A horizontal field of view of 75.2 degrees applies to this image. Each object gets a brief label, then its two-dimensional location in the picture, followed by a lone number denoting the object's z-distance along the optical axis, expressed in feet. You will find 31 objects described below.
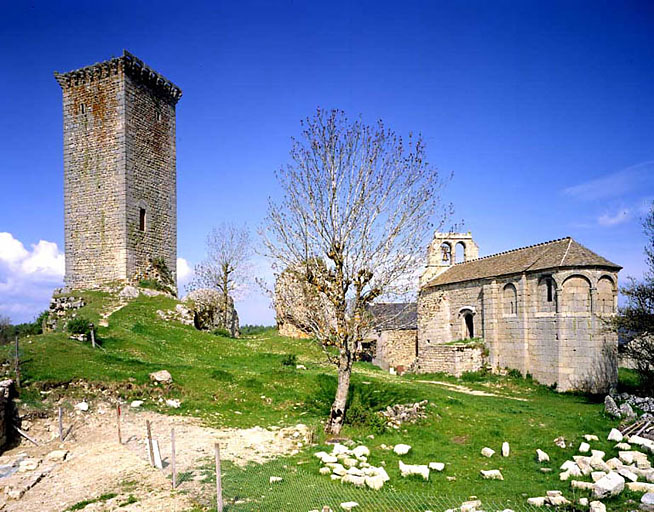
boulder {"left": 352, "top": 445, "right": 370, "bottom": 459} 32.04
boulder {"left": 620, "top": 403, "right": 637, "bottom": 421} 41.04
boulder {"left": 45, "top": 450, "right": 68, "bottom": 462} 32.05
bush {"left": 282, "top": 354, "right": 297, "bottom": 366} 64.13
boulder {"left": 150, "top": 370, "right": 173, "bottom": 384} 45.96
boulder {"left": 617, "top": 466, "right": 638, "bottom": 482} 26.53
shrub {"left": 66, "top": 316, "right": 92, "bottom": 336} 56.03
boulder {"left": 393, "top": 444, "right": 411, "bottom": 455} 33.22
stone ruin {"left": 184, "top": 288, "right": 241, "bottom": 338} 79.05
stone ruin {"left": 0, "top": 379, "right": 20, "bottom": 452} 34.80
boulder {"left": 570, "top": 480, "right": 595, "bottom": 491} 26.03
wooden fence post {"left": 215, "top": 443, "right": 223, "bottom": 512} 21.42
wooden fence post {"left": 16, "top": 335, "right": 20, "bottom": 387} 40.47
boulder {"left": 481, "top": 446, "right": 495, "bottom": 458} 33.58
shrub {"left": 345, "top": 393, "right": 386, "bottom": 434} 40.04
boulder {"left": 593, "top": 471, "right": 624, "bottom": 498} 24.56
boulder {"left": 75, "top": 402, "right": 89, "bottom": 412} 39.91
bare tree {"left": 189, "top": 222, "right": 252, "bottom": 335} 110.39
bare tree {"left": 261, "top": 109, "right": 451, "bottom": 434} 39.14
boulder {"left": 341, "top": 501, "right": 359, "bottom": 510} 23.00
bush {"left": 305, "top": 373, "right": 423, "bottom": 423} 45.47
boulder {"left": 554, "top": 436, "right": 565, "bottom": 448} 35.17
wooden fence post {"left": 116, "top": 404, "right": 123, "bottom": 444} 34.14
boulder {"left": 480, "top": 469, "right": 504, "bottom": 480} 28.81
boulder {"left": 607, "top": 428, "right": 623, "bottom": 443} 35.17
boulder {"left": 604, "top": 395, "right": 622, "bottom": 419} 42.67
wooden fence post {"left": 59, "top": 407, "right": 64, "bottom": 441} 36.04
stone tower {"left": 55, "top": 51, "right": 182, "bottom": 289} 74.64
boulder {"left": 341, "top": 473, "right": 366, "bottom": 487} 26.48
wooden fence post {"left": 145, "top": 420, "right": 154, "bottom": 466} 29.25
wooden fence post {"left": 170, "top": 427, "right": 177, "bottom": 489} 25.10
